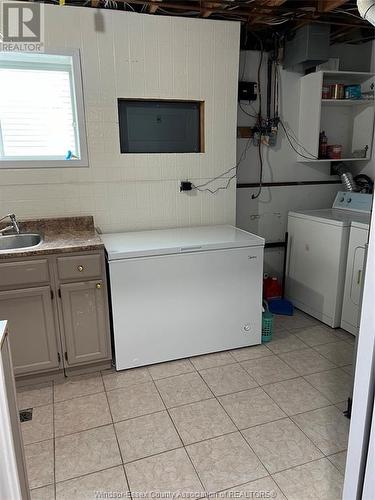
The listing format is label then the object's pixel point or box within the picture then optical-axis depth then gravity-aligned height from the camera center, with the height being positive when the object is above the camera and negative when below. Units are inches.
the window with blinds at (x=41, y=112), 98.3 +12.7
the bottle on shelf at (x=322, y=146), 133.6 +3.1
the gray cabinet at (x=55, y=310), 84.4 -36.6
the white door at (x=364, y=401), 35.0 -24.9
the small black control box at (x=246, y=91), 122.5 +21.5
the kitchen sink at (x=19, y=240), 97.5 -22.2
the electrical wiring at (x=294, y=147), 129.9 +2.8
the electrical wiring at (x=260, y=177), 131.2 -7.9
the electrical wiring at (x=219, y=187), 117.3 -9.2
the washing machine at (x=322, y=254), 113.6 -32.9
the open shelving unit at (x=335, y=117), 124.2 +13.7
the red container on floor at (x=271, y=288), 138.5 -50.0
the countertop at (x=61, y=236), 84.1 -21.0
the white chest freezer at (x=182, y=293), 92.8 -36.4
